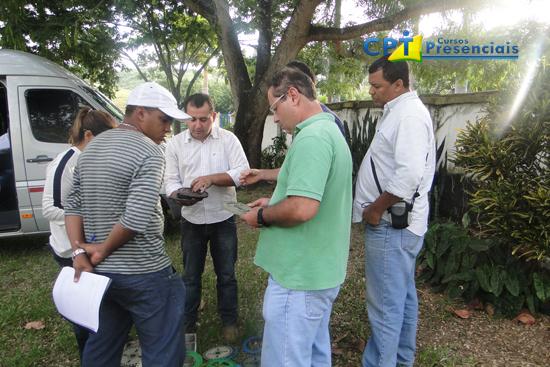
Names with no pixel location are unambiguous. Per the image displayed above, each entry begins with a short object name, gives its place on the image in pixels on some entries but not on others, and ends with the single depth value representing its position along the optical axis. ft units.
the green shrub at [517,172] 9.66
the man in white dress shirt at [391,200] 7.09
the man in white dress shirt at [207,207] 9.59
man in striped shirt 5.84
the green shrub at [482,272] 10.71
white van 15.98
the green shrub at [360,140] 18.78
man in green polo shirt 5.36
